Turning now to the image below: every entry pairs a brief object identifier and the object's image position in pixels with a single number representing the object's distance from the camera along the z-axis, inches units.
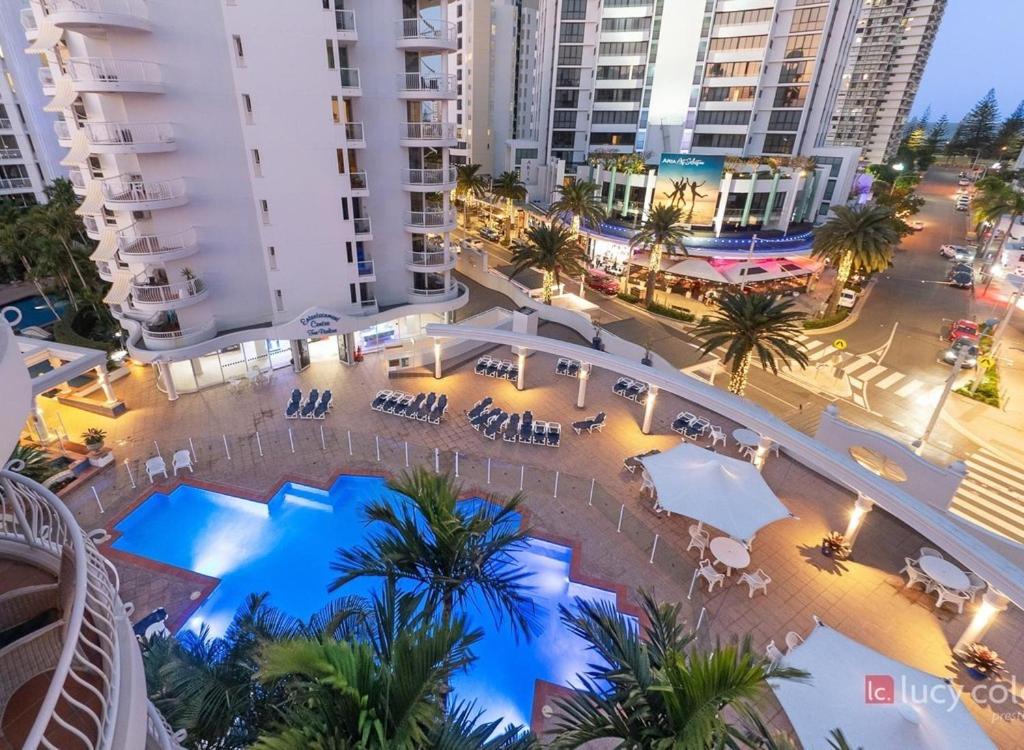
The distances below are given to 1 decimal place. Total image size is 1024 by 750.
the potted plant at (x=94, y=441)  742.5
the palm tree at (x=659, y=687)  224.7
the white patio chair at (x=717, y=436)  832.9
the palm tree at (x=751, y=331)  831.7
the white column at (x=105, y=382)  818.8
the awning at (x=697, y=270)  1473.9
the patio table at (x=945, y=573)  536.4
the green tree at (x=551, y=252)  1238.3
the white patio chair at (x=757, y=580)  551.2
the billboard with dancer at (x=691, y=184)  1628.9
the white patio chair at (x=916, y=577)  569.6
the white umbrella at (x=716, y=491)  567.8
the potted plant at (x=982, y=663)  476.7
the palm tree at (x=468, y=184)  2130.9
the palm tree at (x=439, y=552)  358.3
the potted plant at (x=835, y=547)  604.4
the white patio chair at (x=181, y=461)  717.9
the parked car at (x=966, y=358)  1168.2
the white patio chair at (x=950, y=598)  538.0
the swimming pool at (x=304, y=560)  503.2
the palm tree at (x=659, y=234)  1378.0
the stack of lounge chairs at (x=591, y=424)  838.5
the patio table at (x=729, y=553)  559.8
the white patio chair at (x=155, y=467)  700.7
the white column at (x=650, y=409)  794.0
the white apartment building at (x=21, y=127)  1512.1
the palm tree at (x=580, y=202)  1579.7
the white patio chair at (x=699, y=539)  606.2
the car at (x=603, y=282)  1565.0
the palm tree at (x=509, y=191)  1959.9
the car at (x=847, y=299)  1465.3
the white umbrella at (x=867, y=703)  336.8
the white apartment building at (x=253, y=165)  771.4
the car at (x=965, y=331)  1280.1
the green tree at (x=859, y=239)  1293.1
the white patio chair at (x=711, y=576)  556.1
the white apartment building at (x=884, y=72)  4045.3
